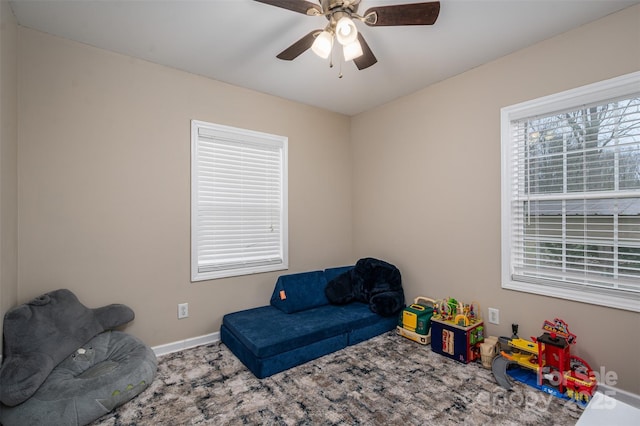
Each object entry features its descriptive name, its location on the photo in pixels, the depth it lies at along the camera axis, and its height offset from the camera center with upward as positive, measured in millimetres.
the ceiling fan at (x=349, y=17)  1615 +1114
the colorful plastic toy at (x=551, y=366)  1998 -1105
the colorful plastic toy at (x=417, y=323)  2867 -1068
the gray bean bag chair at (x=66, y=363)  1704 -1019
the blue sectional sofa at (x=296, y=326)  2395 -1019
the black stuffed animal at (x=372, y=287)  3170 -832
